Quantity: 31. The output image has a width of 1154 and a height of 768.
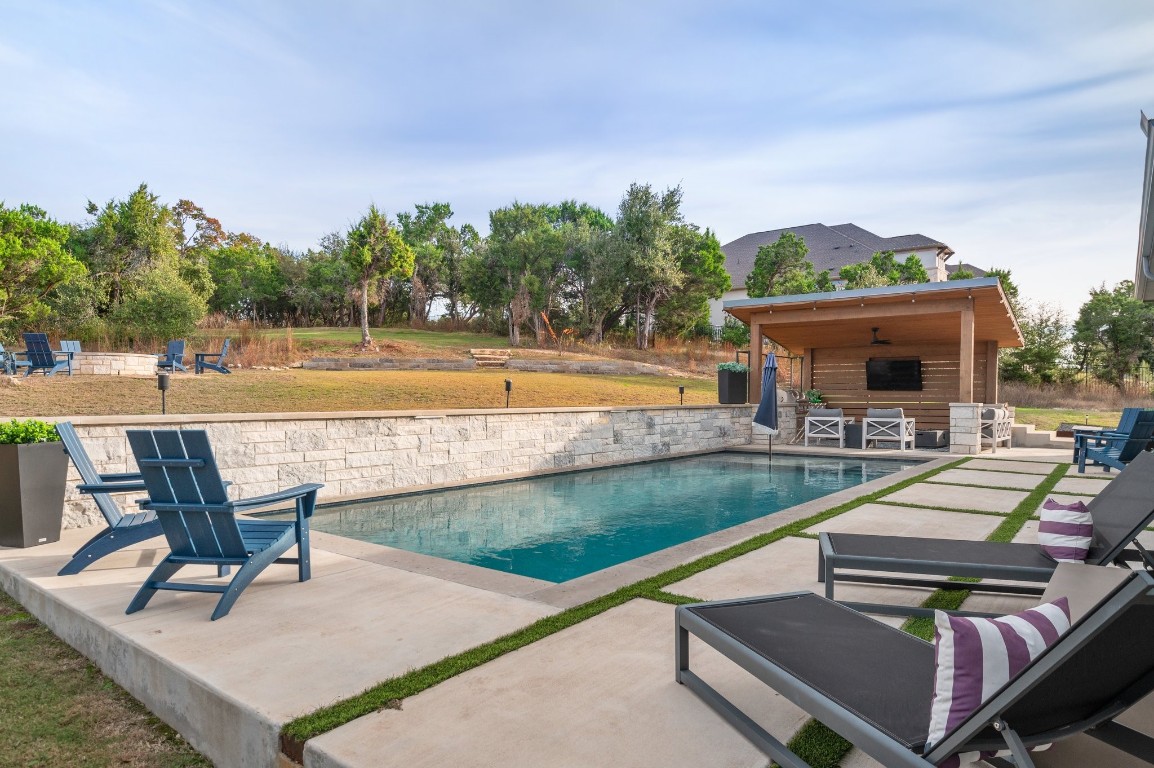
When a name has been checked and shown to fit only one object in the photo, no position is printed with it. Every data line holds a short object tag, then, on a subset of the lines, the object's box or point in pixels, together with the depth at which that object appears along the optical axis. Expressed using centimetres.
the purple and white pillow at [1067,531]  294
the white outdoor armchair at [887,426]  1224
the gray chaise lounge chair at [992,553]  290
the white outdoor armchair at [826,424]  1277
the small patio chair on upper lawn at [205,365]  1364
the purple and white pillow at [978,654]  133
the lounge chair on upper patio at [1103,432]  815
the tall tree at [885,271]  2677
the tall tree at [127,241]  2311
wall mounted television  1492
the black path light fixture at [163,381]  713
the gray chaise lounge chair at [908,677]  123
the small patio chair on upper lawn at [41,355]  1174
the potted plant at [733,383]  1358
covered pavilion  1156
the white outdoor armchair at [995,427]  1186
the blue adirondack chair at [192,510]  294
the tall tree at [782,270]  2772
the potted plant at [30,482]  406
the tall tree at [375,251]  1986
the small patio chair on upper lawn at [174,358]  1359
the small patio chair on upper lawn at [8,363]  1177
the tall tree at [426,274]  3534
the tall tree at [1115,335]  2573
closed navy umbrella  1150
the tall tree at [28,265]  1780
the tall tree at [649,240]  2661
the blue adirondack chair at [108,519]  355
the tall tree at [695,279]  2811
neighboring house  3522
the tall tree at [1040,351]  2494
